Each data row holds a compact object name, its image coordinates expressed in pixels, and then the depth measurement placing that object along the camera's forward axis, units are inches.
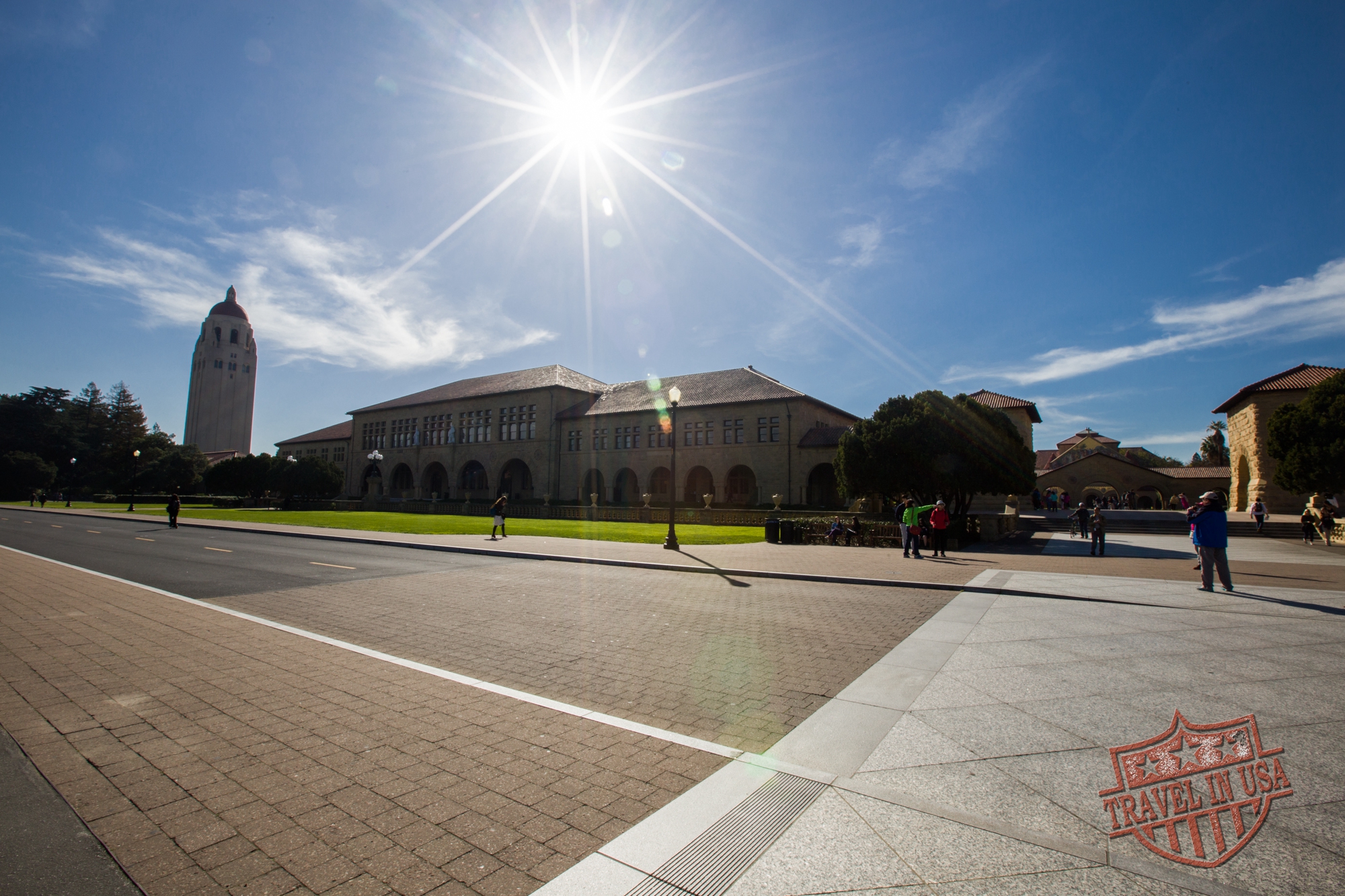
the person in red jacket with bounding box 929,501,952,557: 666.8
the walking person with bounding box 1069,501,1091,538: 1013.8
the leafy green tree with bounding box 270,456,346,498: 2164.1
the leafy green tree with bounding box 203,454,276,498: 2356.1
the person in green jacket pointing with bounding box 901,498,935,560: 663.8
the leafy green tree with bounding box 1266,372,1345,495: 1125.1
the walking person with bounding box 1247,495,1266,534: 1127.0
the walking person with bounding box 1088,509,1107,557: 711.7
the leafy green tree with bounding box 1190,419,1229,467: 3107.8
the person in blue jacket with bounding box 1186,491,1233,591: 383.2
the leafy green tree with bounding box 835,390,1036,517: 1083.9
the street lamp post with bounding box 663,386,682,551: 720.3
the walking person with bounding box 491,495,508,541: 888.3
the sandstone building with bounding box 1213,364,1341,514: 1588.3
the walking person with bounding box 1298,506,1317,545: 941.9
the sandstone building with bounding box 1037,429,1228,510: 2190.0
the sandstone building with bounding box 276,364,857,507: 1748.3
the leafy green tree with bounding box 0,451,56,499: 2780.5
